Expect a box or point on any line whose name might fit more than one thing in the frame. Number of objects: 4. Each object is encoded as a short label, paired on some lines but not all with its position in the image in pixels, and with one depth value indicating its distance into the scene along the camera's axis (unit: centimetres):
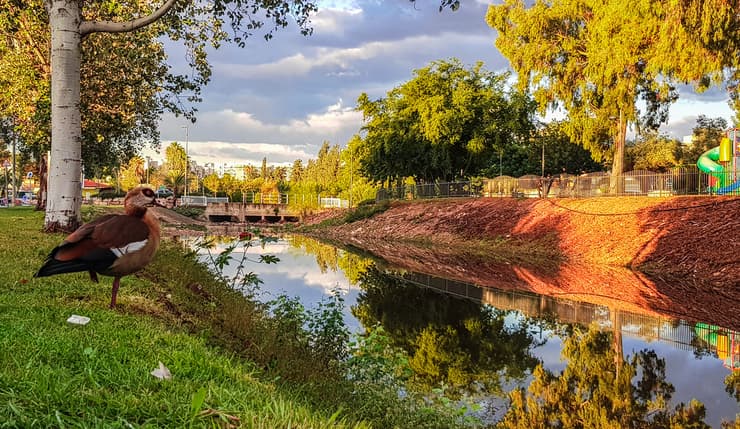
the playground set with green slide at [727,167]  2511
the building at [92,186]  8300
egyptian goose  500
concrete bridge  6862
